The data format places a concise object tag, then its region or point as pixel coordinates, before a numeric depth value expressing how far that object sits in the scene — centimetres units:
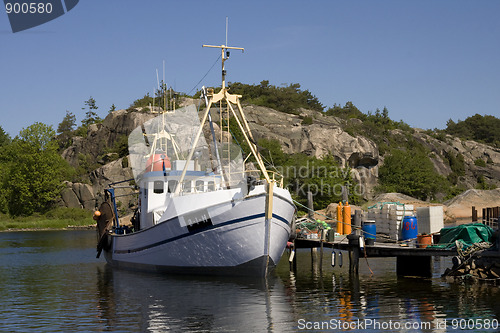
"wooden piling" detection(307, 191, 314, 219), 4364
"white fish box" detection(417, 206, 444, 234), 2887
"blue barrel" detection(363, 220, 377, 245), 2868
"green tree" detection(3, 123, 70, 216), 9594
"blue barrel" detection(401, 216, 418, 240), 2802
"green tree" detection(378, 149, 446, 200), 9162
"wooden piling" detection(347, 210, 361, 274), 2756
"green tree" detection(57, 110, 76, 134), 15089
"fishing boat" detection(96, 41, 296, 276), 2658
